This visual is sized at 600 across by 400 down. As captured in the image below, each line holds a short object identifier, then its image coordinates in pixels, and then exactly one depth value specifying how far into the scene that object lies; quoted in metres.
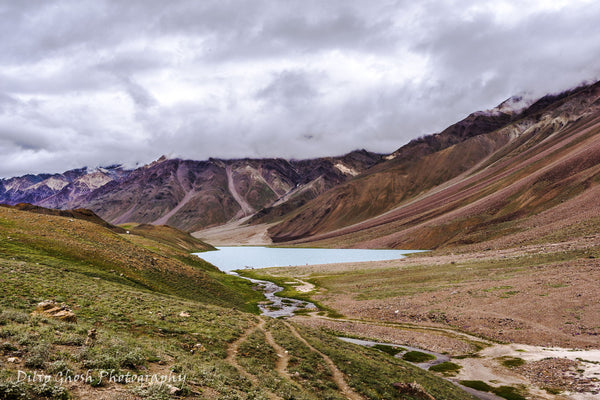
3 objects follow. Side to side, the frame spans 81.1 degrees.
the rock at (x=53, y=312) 21.77
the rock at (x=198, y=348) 23.74
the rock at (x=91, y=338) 17.85
